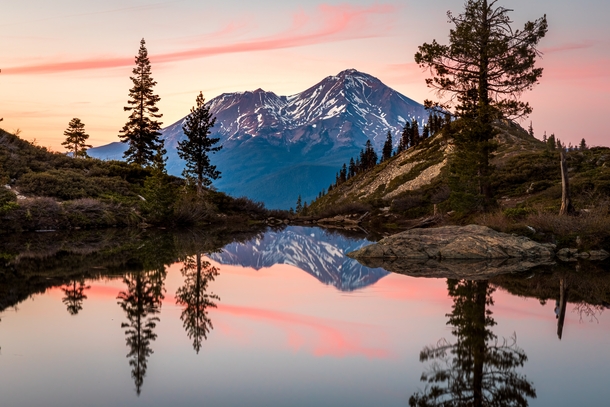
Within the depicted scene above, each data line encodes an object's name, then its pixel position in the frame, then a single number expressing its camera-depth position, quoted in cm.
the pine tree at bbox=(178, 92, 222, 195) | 5472
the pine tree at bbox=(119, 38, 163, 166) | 6806
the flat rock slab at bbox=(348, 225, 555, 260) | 2103
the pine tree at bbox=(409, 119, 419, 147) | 11715
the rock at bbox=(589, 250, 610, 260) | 2158
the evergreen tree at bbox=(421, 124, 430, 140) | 11661
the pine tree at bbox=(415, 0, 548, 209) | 3219
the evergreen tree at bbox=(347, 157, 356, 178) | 14708
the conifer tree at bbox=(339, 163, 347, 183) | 14762
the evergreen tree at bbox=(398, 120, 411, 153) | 12669
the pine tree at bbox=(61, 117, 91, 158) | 7556
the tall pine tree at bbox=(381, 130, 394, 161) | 13012
